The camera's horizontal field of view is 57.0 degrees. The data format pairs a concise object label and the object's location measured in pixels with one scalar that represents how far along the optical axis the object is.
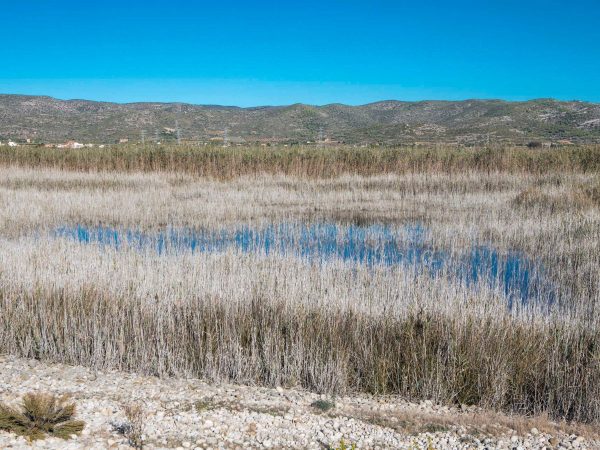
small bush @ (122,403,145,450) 4.28
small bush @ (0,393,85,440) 4.25
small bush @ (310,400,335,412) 5.07
